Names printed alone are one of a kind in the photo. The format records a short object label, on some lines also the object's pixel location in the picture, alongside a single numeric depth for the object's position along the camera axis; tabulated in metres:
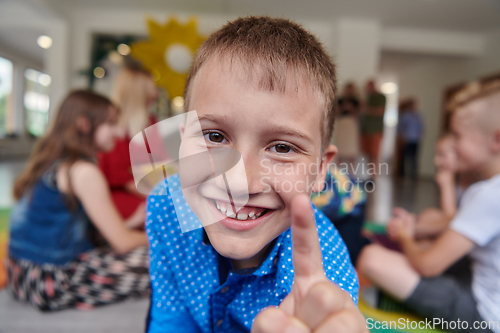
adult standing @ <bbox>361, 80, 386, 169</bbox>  3.23
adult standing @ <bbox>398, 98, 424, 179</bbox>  4.57
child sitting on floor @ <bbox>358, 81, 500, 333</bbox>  0.63
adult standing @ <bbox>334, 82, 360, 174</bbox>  3.00
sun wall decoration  1.44
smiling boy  0.22
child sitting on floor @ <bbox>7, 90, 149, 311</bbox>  0.85
